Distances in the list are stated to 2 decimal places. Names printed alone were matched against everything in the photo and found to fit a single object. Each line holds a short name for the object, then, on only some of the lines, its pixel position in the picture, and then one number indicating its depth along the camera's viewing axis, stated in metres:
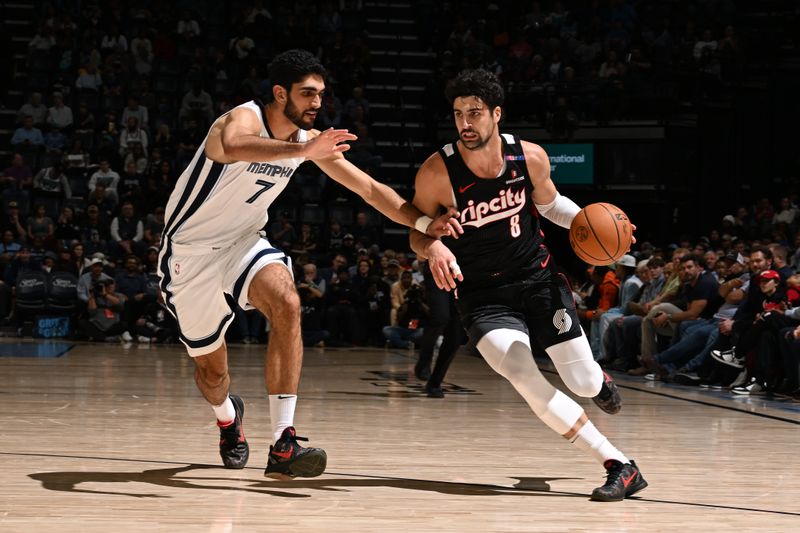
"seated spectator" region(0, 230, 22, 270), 14.53
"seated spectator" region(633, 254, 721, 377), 9.93
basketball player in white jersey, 4.54
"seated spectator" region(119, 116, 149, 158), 16.56
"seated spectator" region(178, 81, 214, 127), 17.16
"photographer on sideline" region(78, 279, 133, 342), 13.76
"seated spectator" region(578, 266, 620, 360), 11.68
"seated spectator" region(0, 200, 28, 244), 15.02
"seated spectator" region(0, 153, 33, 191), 15.95
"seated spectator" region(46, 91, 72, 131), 17.12
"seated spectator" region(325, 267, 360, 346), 13.98
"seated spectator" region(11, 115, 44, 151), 16.77
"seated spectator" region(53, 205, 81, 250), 15.12
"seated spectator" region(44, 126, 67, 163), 16.83
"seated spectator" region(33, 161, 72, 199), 15.97
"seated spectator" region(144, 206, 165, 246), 14.79
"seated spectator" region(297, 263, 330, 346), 13.76
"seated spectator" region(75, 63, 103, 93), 17.73
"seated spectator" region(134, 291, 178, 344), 13.90
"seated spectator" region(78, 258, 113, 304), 13.86
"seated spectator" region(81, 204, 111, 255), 15.14
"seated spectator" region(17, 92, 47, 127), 17.22
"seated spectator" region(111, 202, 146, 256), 15.06
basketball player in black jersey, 4.50
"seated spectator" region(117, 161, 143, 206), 16.05
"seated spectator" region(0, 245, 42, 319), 14.24
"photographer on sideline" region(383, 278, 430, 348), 13.66
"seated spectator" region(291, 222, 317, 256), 14.84
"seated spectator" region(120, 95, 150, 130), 16.83
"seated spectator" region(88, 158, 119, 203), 15.74
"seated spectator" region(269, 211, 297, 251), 14.90
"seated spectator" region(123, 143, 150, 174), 16.33
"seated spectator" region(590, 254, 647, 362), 11.30
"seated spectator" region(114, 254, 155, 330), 13.86
